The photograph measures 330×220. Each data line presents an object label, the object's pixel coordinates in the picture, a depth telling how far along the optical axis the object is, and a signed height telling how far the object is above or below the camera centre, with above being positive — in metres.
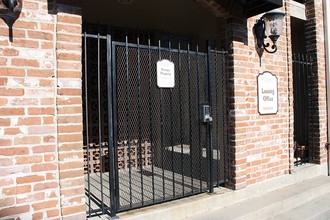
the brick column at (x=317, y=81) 5.27 +0.47
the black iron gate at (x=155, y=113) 3.12 -0.02
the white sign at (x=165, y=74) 3.38 +0.41
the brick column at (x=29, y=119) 2.34 -0.04
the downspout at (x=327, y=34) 5.35 +1.29
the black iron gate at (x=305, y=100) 5.35 +0.15
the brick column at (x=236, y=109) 3.86 +0.01
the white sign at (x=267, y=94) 4.13 +0.22
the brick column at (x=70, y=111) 2.59 +0.02
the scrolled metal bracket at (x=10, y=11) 2.30 +0.79
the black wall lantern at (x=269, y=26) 4.01 +1.10
